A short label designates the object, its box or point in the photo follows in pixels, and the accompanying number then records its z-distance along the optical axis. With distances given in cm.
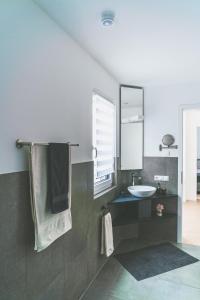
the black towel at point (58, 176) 158
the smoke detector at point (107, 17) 169
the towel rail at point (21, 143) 140
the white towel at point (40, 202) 145
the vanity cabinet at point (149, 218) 332
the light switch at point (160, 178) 361
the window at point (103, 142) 276
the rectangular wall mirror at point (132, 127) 357
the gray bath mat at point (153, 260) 267
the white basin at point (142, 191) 317
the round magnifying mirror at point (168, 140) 356
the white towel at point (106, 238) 265
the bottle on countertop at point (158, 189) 356
